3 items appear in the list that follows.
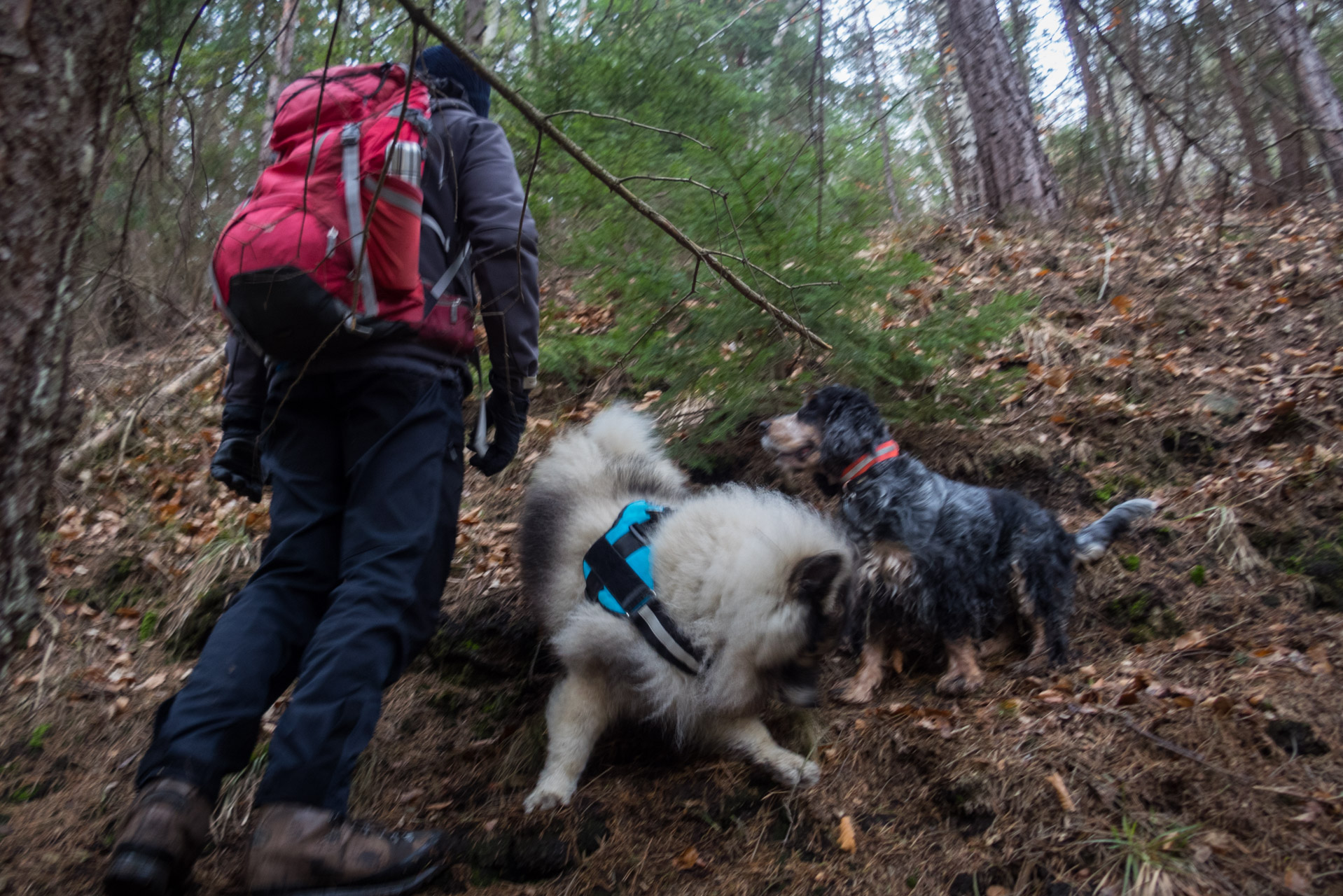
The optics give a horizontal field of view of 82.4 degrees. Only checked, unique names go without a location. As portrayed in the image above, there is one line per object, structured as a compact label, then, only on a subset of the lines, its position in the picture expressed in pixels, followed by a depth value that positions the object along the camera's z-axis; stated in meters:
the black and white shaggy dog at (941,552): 3.63
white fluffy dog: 2.82
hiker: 2.13
